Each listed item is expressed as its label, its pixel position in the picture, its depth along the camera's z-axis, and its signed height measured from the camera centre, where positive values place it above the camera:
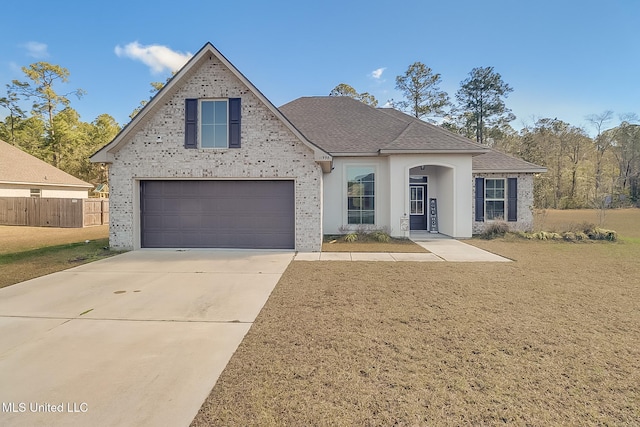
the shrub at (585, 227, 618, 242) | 12.45 -1.14
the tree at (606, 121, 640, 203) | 43.24 +8.49
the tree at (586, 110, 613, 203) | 41.34 +10.22
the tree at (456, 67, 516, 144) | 31.00 +11.18
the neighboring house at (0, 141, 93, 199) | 20.80 +2.17
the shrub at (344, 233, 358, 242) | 12.12 -1.21
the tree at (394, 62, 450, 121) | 30.12 +11.69
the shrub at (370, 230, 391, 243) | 12.03 -1.15
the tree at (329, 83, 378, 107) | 31.17 +11.91
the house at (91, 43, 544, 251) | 10.08 +1.28
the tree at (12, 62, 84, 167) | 32.69 +12.90
